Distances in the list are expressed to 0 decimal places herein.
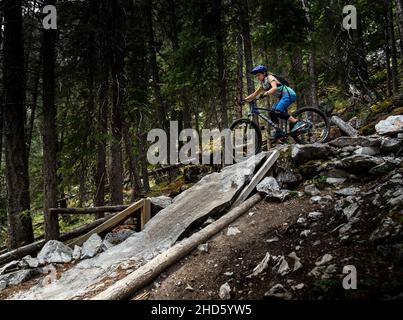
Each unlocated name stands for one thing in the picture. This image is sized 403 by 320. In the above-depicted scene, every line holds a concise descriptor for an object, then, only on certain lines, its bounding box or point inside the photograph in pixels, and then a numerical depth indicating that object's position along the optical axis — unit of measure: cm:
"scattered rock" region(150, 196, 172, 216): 924
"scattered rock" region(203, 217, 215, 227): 751
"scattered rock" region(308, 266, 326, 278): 459
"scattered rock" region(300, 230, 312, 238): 589
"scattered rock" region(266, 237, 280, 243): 620
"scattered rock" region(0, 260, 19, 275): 753
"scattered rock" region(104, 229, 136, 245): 835
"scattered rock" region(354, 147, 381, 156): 824
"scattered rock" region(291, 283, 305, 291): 448
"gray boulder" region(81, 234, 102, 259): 776
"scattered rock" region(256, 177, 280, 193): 813
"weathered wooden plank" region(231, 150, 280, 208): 814
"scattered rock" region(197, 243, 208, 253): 638
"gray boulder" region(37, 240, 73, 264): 773
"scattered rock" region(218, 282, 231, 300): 498
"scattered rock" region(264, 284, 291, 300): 438
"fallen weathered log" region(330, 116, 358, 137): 1025
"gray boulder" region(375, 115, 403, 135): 880
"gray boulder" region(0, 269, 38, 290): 705
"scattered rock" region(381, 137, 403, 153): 783
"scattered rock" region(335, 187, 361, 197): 688
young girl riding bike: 874
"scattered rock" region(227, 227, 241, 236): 686
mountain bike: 931
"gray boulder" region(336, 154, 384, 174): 743
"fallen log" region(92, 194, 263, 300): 527
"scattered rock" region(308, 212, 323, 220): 643
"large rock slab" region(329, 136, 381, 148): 832
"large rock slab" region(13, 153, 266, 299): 640
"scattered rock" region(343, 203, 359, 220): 584
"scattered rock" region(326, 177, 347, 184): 768
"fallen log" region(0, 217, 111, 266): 840
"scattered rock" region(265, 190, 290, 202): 769
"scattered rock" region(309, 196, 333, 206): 696
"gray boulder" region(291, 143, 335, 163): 882
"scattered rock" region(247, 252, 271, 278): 531
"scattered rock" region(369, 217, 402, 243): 465
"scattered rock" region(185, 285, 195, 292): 538
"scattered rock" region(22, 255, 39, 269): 758
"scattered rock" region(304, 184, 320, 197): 748
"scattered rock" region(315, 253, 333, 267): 486
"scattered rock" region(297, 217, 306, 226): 633
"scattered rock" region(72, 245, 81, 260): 785
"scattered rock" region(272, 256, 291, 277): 500
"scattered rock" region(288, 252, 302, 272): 497
